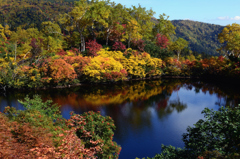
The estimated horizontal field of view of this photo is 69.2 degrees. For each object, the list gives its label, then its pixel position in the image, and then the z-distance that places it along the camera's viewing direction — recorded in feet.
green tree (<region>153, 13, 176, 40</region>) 143.13
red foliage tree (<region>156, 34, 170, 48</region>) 129.41
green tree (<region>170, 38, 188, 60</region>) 128.36
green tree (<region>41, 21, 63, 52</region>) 105.19
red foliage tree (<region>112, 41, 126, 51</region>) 115.01
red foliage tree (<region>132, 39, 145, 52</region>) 118.74
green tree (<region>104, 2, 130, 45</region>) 114.93
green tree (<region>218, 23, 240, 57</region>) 103.65
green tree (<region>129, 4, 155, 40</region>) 138.41
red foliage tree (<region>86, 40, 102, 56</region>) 106.73
